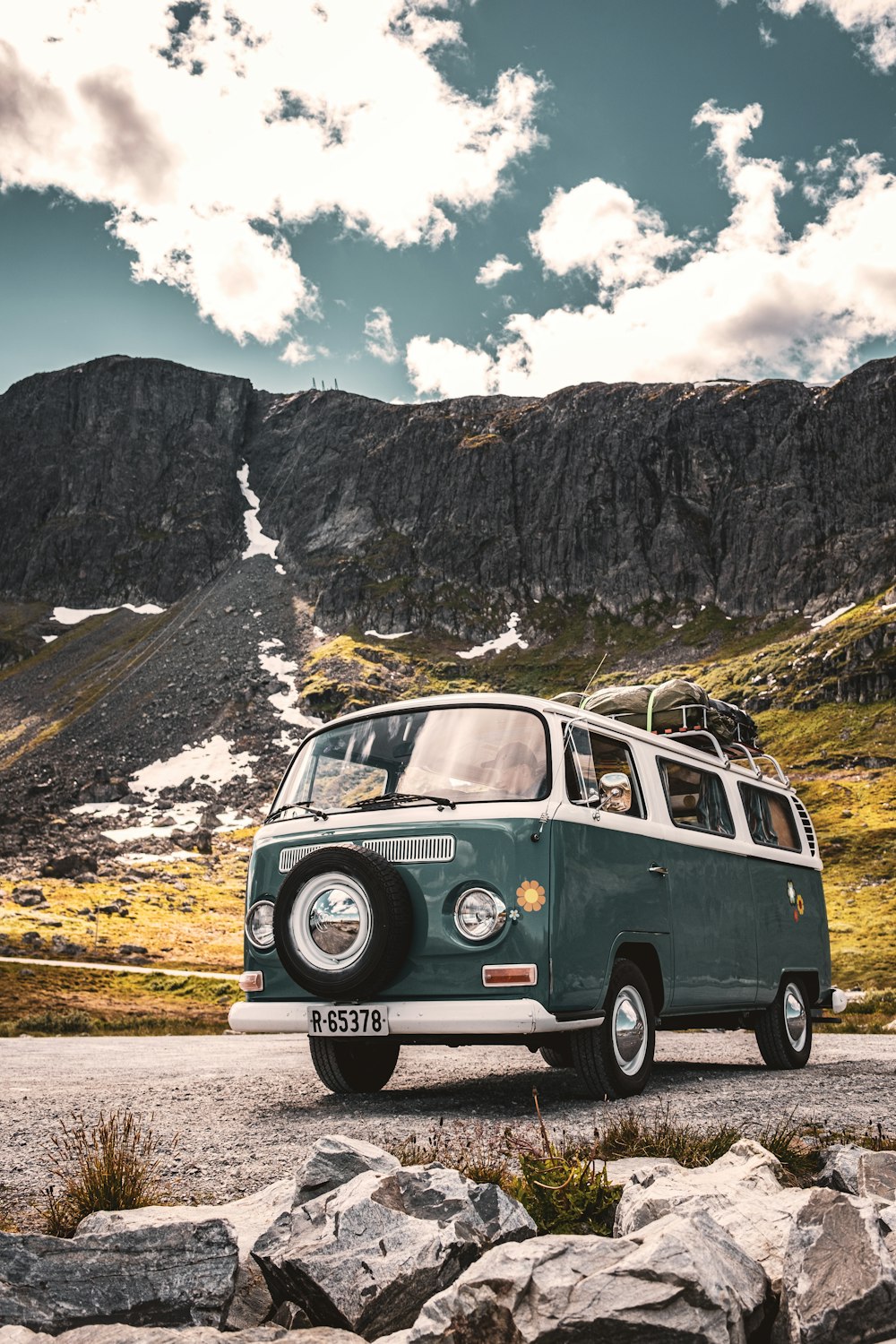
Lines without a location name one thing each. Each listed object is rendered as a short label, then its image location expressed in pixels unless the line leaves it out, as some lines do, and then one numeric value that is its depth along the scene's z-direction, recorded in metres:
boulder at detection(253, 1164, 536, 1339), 3.50
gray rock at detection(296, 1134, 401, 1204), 4.20
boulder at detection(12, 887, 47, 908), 68.50
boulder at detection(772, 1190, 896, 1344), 3.23
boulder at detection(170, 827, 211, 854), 95.19
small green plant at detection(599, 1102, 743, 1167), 5.54
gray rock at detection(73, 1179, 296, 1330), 3.74
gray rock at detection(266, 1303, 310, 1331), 3.58
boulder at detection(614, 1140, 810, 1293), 3.87
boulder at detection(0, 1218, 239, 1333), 3.52
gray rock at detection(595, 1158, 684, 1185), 4.57
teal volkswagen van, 7.41
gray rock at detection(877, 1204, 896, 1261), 3.61
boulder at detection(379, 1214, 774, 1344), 3.03
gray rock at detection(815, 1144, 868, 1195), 4.71
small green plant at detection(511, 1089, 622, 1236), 4.27
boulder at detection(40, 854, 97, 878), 81.62
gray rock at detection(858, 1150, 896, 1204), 4.50
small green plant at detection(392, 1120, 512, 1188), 4.83
